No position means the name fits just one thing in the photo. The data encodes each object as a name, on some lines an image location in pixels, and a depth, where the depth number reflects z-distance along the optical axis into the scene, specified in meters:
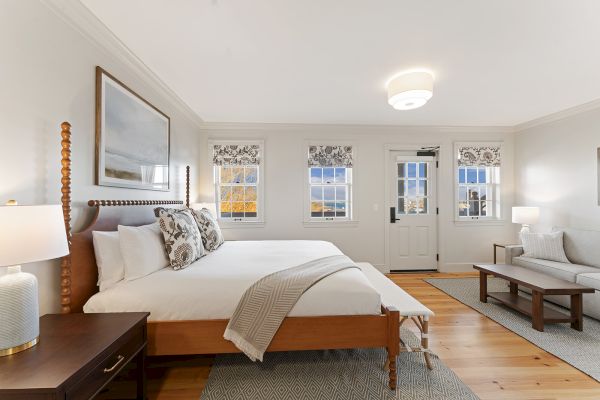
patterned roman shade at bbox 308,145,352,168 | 4.54
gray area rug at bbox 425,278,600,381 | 2.10
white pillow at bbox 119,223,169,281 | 1.87
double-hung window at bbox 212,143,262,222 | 4.49
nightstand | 0.97
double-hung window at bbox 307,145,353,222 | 4.55
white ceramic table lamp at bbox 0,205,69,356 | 1.08
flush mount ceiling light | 2.65
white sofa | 2.75
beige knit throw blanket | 1.74
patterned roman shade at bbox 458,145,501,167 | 4.67
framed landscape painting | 2.11
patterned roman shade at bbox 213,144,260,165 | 4.43
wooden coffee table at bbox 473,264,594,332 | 2.52
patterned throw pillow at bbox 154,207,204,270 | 2.11
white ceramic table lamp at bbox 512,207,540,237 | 3.98
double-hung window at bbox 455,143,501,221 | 4.68
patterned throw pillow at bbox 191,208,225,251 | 2.80
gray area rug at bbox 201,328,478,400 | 1.74
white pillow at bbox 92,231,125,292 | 1.82
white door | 4.68
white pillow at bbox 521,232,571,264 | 3.42
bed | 1.71
